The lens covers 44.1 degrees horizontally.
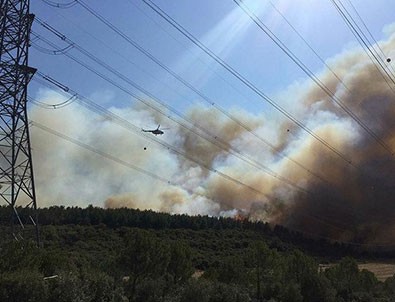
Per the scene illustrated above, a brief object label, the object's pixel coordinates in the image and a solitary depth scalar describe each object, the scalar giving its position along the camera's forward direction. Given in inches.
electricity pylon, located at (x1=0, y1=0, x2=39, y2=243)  1387.8
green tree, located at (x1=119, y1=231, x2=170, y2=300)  1672.0
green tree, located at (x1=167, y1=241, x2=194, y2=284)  1923.0
